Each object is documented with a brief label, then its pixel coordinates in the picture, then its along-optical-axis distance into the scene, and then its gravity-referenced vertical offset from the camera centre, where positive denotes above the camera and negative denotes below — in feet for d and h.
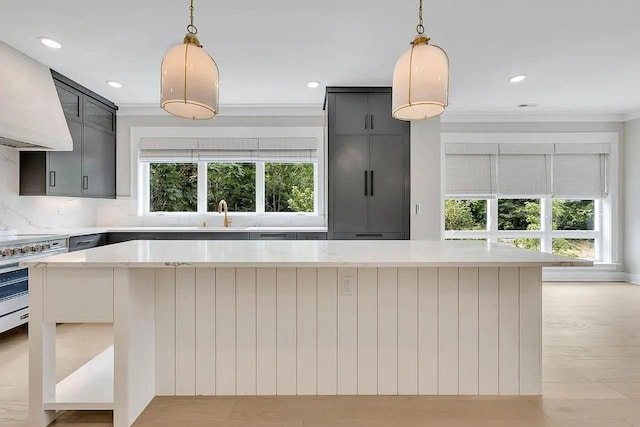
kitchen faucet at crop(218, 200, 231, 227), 15.45 +0.08
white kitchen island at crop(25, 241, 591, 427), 6.64 -2.18
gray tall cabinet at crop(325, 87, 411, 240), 13.28 +1.72
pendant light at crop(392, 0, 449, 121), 5.59 +2.12
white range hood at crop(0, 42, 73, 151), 9.57 +3.01
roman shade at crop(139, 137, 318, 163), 15.83 +2.74
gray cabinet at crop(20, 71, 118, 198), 11.78 +1.94
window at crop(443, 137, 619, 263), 17.02 +1.13
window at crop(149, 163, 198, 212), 16.30 +1.12
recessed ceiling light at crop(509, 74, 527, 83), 12.32 +4.63
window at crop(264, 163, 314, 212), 16.37 +1.13
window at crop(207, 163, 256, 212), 16.38 +0.94
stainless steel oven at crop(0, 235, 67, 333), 9.14 -1.68
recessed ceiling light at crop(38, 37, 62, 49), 9.67 +4.61
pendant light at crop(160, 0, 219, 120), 5.63 +2.15
